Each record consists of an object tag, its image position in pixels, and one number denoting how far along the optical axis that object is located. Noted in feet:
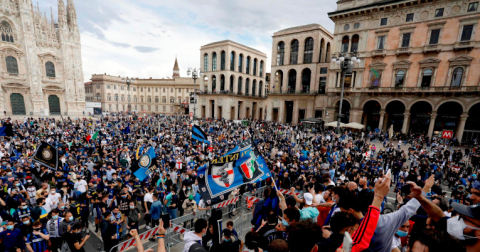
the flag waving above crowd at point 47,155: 28.48
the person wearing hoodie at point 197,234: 11.41
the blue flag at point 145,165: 27.27
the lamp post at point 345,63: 44.00
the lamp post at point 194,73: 85.25
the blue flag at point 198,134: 41.96
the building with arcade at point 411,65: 80.84
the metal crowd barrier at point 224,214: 18.21
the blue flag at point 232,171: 18.83
